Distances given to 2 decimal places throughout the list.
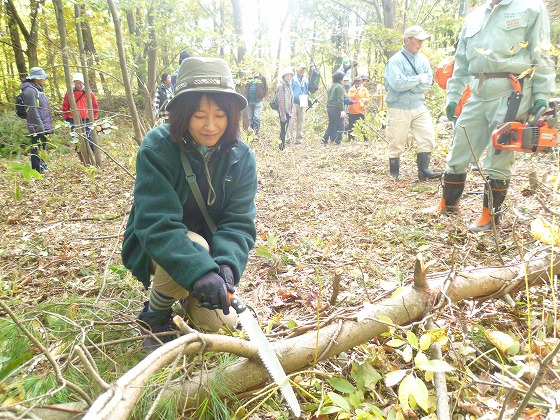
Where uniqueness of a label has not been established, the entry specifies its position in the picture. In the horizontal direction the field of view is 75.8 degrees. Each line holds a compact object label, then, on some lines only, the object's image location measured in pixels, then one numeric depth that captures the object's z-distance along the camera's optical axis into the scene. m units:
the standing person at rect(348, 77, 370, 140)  10.09
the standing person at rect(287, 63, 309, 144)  10.48
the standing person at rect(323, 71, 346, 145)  10.14
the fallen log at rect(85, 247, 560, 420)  1.15
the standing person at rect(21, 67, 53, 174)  7.01
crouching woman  1.78
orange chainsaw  2.98
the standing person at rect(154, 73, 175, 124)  9.11
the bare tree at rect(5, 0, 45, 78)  10.19
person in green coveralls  3.08
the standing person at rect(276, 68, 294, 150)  9.73
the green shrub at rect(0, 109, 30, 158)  9.41
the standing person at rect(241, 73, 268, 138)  9.95
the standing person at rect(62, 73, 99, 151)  8.02
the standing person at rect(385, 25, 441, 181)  5.37
